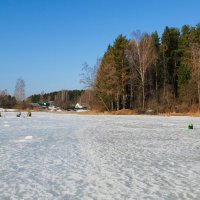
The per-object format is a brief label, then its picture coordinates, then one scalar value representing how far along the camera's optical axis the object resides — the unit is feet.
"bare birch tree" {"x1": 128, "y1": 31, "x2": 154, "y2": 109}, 158.10
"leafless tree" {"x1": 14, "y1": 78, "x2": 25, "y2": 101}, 329.31
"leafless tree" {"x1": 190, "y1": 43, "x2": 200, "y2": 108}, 146.00
